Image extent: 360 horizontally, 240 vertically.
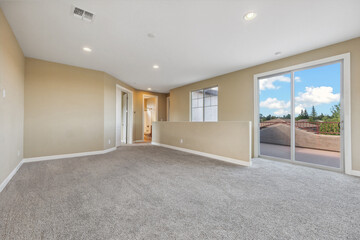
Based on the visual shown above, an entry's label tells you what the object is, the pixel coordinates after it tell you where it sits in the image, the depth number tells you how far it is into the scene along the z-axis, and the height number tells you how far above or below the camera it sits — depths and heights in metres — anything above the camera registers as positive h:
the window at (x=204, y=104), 5.66 +0.67
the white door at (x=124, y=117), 7.16 +0.18
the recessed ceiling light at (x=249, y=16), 2.22 +1.59
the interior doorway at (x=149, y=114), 9.99 +0.49
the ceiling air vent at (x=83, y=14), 2.16 +1.59
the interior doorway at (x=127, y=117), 7.03 +0.19
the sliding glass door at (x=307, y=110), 3.26 +0.27
